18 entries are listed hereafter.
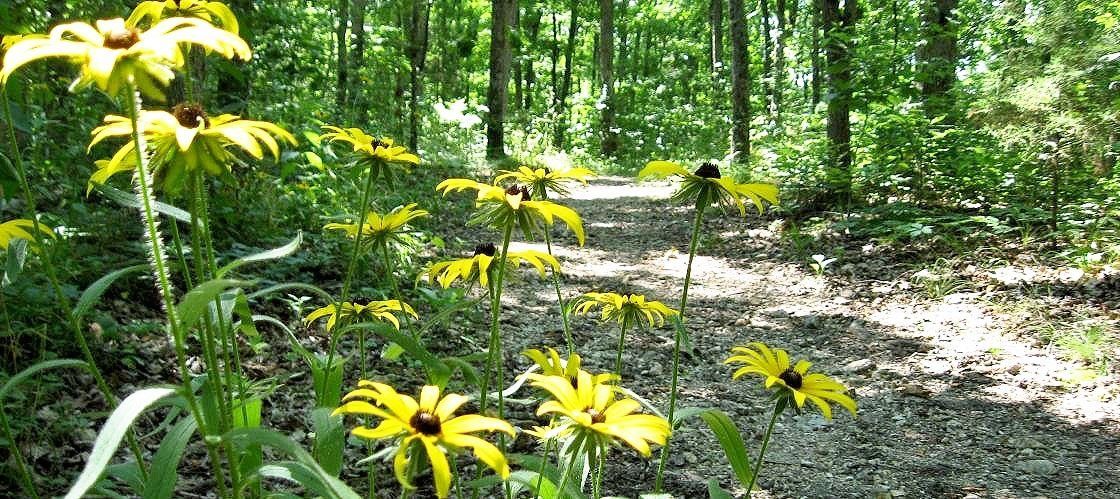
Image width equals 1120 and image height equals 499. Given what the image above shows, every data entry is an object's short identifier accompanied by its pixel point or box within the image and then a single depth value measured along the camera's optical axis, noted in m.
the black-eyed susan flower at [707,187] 0.66
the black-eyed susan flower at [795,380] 0.62
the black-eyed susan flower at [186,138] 0.47
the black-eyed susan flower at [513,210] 0.57
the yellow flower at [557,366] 0.60
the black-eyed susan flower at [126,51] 0.42
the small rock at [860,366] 1.41
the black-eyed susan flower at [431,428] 0.43
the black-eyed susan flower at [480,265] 0.68
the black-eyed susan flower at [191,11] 0.49
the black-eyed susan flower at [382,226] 0.71
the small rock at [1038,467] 1.03
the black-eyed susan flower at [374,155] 0.65
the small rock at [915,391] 1.30
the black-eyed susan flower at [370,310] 0.74
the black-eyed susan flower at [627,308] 0.75
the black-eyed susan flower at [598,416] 0.47
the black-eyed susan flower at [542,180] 0.74
